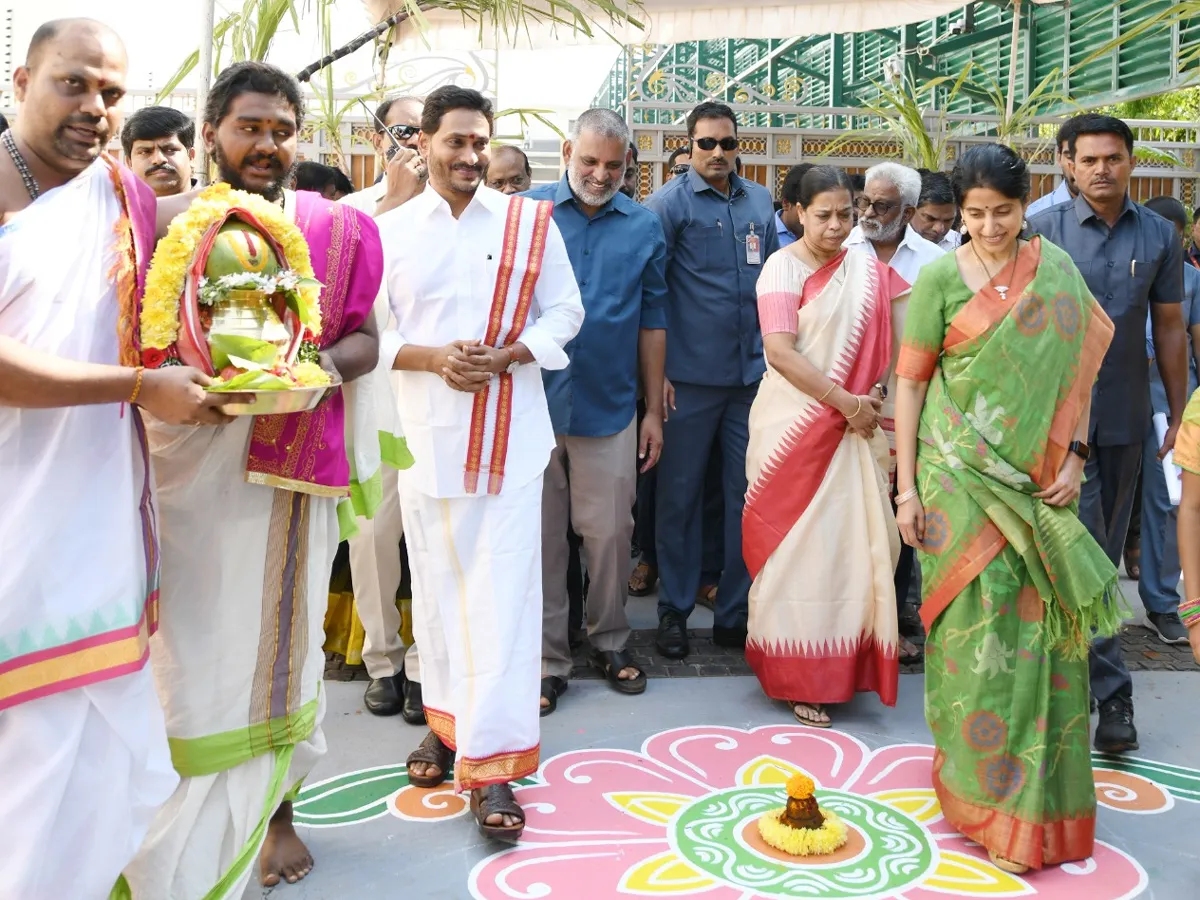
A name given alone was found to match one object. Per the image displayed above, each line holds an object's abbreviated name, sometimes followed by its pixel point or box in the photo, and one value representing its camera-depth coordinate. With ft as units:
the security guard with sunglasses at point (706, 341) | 16.85
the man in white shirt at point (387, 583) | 14.34
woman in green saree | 10.67
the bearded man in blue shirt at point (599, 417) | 14.97
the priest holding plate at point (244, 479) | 7.79
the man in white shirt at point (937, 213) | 20.17
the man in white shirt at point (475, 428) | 11.19
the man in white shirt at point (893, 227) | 16.52
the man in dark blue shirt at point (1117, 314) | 13.50
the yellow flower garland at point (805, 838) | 10.63
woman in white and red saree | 14.20
